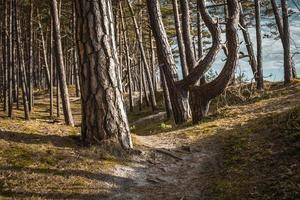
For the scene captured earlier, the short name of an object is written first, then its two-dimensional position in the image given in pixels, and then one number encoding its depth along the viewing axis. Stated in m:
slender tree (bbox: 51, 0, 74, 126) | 15.12
